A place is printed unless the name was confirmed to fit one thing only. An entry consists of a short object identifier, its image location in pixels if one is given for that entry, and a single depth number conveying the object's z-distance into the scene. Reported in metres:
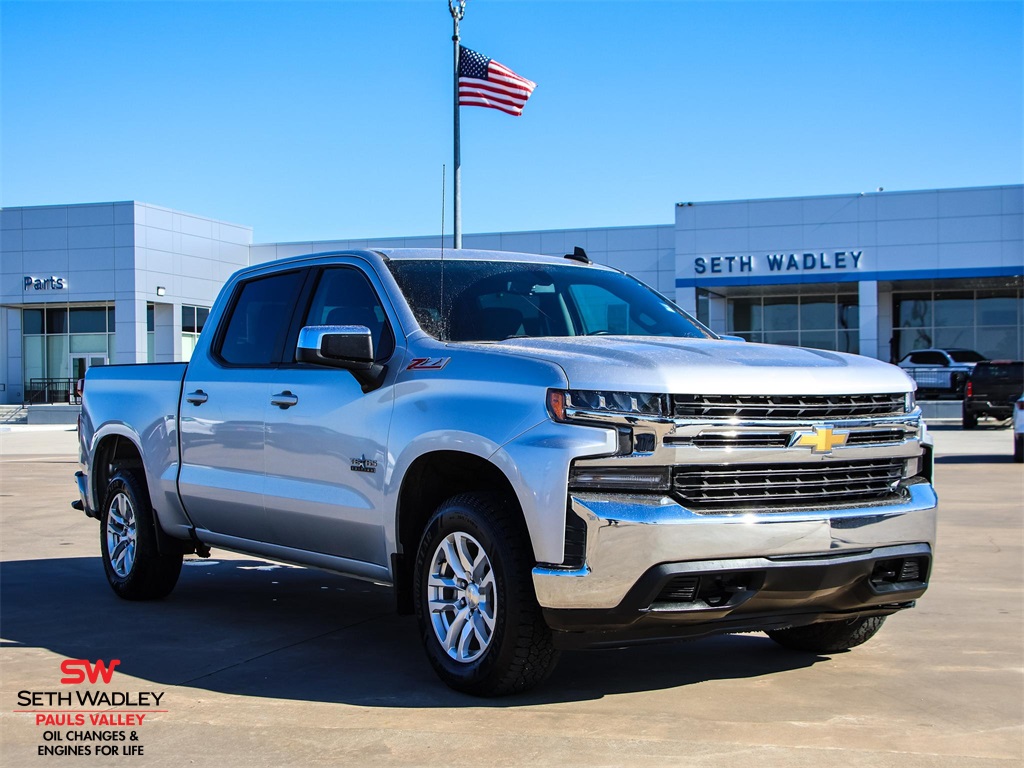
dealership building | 44.84
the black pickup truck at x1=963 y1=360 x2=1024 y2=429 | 30.77
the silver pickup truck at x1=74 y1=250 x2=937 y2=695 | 4.56
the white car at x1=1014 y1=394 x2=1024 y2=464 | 19.14
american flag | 20.73
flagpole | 19.83
